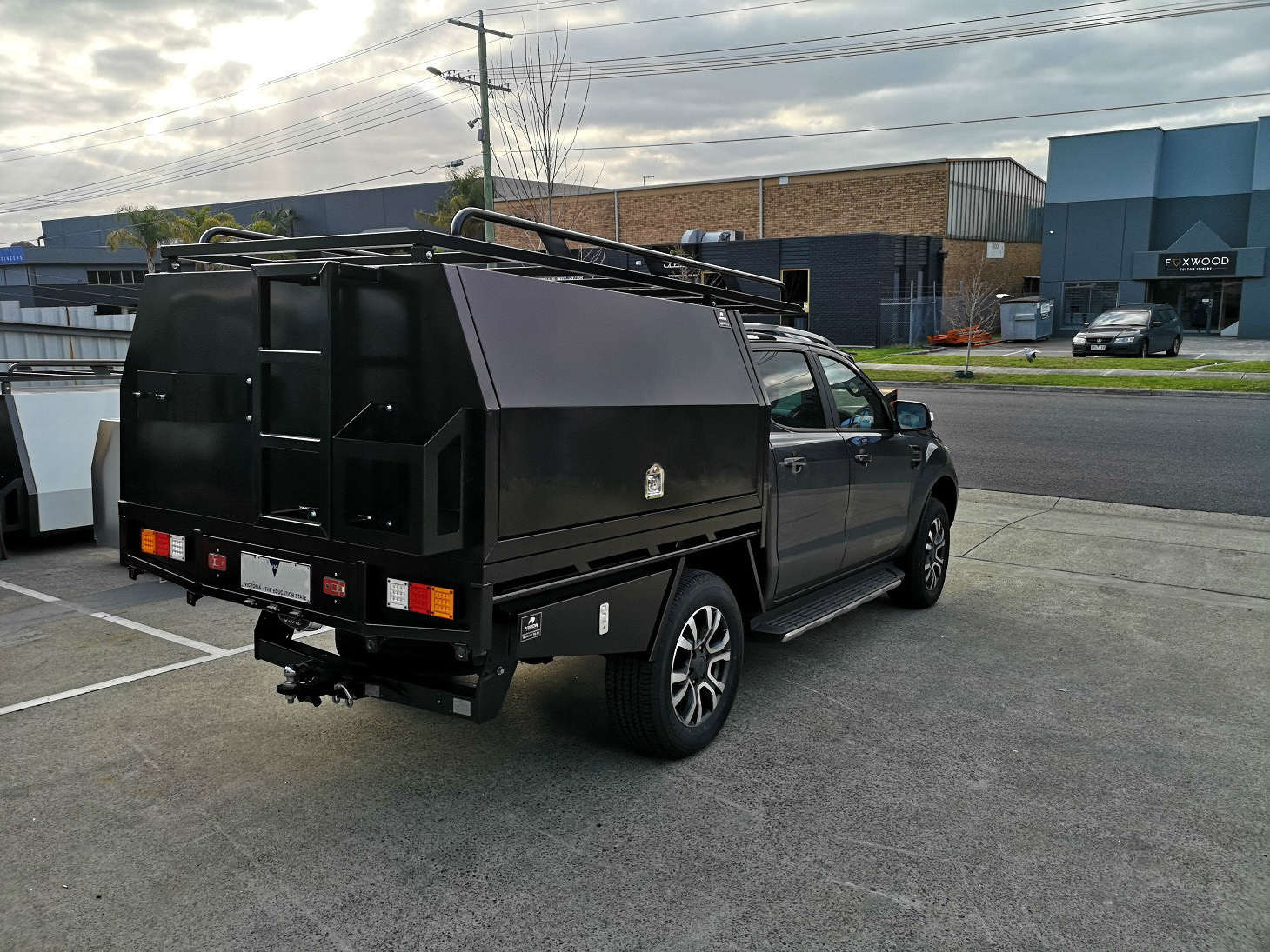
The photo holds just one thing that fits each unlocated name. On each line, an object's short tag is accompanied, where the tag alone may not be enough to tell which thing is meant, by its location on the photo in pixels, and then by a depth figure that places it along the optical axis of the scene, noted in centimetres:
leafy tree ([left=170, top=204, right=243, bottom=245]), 5303
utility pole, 2513
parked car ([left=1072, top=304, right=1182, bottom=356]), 3116
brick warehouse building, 4112
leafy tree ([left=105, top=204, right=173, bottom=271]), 5541
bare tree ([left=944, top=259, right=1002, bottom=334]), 3800
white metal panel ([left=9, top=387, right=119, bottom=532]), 855
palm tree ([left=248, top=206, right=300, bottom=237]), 6450
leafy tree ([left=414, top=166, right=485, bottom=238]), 4591
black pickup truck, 346
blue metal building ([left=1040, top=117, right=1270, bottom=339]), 4056
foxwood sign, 4069
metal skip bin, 3856
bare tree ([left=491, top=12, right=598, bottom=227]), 1695
